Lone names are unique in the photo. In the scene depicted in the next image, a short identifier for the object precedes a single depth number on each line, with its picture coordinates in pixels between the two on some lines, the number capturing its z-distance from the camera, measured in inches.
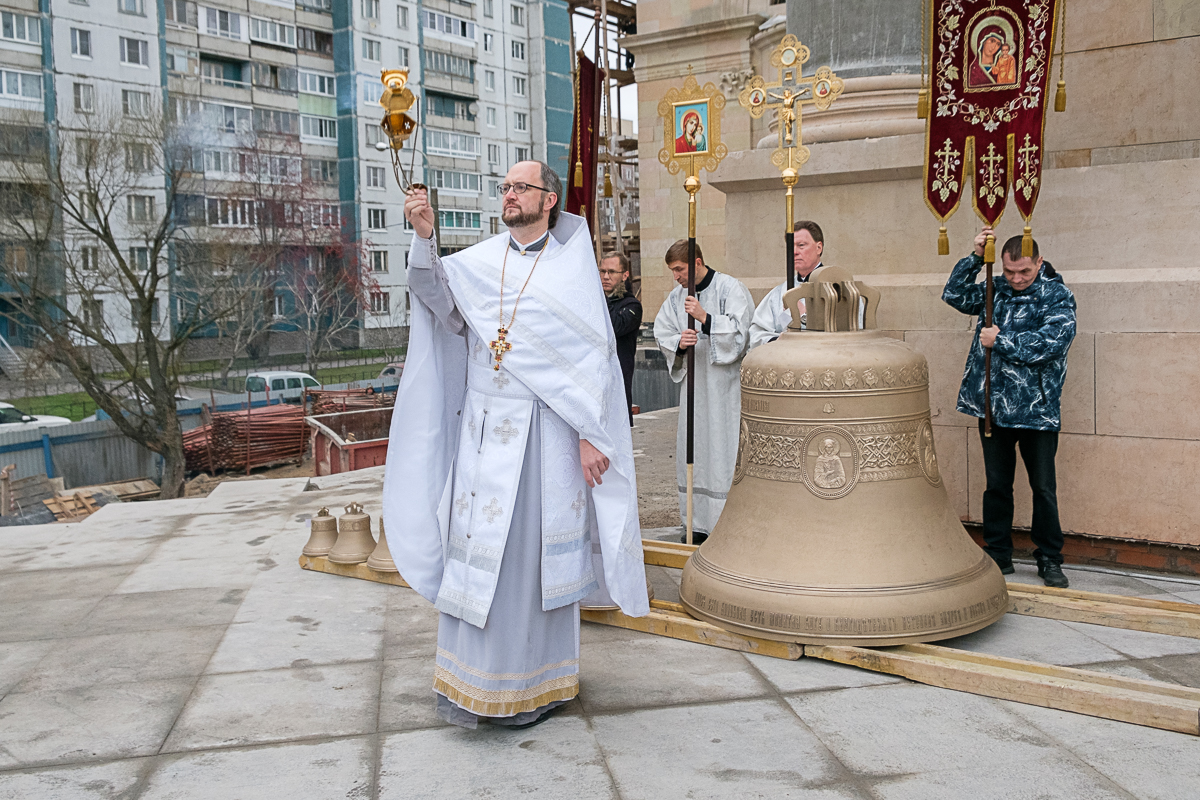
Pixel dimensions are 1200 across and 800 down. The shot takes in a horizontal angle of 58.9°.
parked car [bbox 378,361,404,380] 1164.9
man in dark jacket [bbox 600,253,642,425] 250.2
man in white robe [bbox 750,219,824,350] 213.6
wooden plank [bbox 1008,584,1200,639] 158.2
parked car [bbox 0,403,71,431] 850.8
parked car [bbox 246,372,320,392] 1077.8
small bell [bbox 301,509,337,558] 222.2
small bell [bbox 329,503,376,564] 214.6
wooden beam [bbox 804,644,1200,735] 126.7
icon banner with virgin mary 189.8
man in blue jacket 185.2
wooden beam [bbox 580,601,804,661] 156.3
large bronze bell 152.2
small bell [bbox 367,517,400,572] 206.5
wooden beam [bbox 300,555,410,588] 207.0
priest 135.9
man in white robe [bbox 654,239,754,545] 227.9
